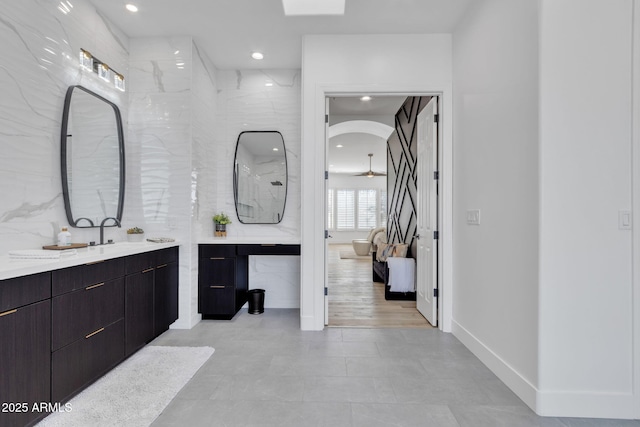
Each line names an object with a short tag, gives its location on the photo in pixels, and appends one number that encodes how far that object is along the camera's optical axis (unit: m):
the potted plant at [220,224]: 4.12
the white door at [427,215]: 3.57
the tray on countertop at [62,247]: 2.41
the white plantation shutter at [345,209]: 13.33
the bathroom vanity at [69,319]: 1.65
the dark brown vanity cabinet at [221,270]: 3.68
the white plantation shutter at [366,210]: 13.36
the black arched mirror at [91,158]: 2.67
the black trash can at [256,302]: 4.05
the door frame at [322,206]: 3.44
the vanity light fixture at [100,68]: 2.87
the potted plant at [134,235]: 3.30
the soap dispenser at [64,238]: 2.48
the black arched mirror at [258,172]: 4.29
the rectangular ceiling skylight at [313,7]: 2.60
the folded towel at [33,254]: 1.94
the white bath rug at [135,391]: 1.91
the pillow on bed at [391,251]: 4.94
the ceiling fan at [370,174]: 10.28
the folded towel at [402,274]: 4.68
